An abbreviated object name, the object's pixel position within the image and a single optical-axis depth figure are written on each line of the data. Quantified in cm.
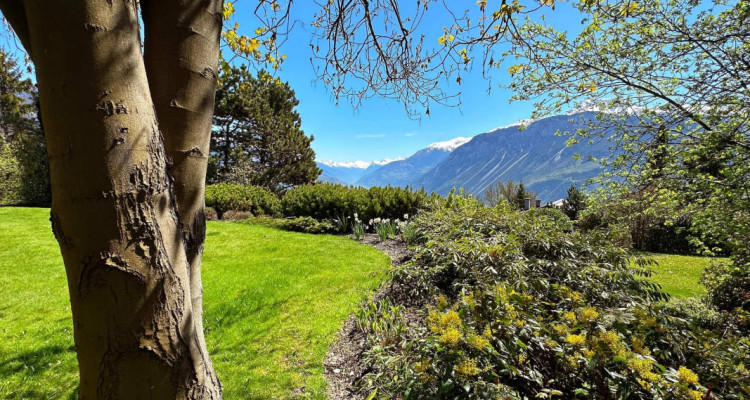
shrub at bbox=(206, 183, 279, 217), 1302
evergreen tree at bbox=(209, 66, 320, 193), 2183
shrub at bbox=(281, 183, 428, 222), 1053
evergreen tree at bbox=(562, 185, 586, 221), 1877
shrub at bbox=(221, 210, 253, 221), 1241
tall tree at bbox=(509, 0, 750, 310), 392
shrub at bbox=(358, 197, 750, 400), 144
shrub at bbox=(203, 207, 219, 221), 1197
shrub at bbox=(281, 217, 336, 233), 1014
